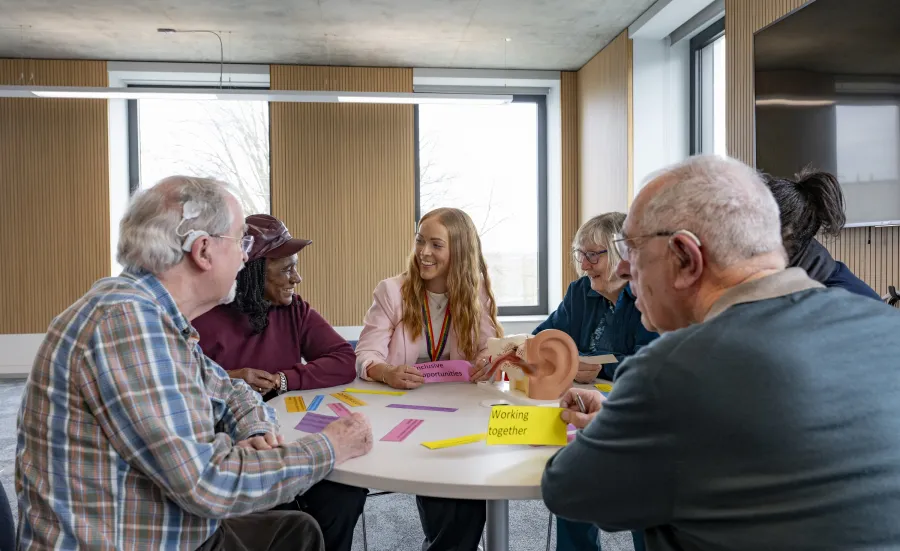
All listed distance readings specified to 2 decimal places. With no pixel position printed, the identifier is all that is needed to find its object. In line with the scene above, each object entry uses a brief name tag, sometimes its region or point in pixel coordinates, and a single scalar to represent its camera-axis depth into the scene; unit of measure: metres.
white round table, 1.34
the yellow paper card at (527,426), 1.53
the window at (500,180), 7.20
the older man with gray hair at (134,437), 1.19
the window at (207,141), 6.95
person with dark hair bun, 2.06
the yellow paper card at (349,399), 2.09
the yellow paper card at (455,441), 1.58
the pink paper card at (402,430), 1.66
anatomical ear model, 2.03
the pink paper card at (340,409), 1.95
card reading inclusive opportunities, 2.42
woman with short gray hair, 2.36
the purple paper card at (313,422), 1.78
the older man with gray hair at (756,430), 0.89
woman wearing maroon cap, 2.39
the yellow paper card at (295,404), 2.01
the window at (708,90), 5.22
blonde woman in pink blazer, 2.76
